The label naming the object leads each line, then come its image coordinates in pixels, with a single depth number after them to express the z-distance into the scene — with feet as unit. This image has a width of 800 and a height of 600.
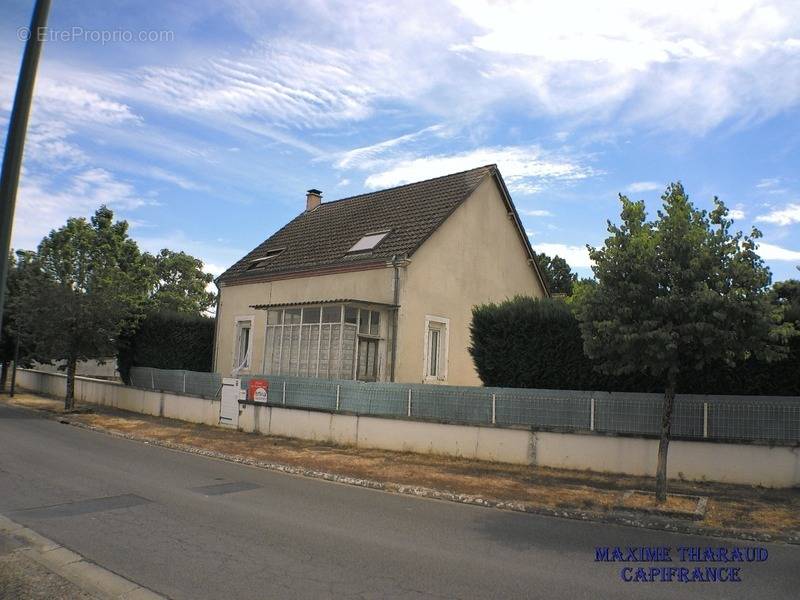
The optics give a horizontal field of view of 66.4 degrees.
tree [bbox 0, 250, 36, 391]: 90.15
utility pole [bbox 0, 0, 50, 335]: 15.35
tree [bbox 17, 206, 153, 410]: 71.36
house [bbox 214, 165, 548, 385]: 62.03
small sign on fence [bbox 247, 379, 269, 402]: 58.85
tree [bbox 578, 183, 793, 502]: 28.32
